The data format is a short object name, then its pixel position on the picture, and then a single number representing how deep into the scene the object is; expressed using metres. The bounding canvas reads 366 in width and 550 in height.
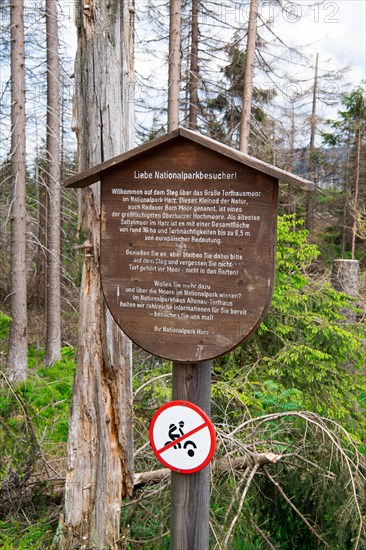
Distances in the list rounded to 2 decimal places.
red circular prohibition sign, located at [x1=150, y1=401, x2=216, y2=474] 2.34
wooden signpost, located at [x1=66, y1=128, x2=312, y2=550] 2.15
